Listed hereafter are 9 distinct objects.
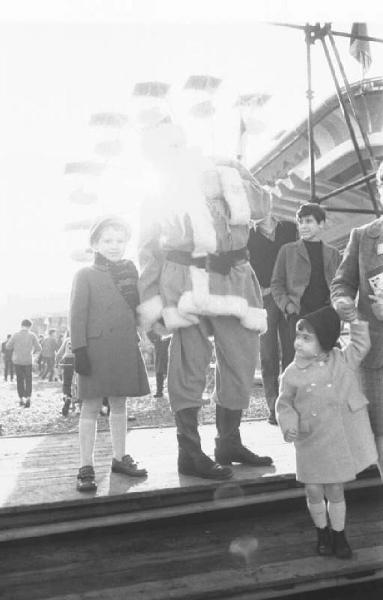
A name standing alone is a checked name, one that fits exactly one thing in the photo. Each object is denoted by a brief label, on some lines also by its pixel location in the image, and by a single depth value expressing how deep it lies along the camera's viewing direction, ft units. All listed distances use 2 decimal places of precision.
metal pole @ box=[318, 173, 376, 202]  15.81
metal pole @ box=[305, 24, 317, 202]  15.77
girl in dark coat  9.68
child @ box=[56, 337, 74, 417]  27.73
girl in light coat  7.73
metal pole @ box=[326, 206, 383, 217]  17.57
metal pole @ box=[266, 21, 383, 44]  15.36
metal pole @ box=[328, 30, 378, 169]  15.65
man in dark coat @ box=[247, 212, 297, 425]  14.42
